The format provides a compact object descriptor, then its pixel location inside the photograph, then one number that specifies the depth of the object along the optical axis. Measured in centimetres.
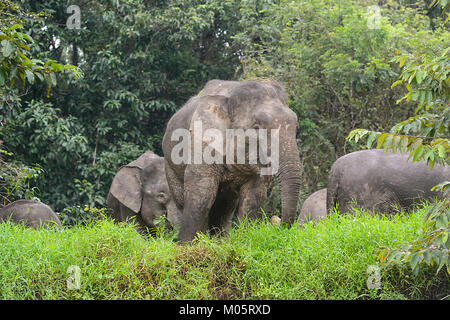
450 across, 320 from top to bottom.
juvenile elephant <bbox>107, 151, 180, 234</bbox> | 2137
